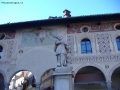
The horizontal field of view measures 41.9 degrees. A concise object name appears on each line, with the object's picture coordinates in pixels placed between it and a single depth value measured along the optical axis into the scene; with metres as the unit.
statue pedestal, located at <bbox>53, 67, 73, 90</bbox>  5.03
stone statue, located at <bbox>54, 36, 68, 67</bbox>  5.61
